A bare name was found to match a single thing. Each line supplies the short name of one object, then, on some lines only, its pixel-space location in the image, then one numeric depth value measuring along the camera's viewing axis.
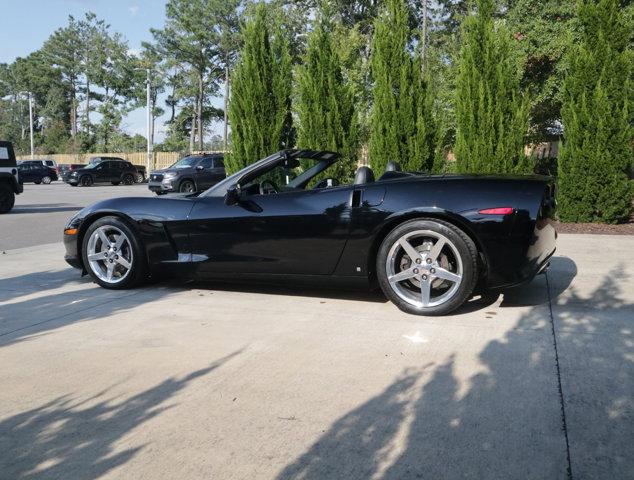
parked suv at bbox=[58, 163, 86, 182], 37.30
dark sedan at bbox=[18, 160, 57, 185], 35.94
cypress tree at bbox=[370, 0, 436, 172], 10.77
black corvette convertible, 4.30
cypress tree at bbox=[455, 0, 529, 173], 10.05
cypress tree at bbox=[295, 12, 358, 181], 11.55
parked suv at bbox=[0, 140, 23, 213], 15.32
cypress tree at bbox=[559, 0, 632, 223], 9.54
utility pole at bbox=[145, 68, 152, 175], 42.22
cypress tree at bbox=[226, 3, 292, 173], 12.18
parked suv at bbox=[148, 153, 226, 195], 24.38
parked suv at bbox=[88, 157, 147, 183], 35.13
